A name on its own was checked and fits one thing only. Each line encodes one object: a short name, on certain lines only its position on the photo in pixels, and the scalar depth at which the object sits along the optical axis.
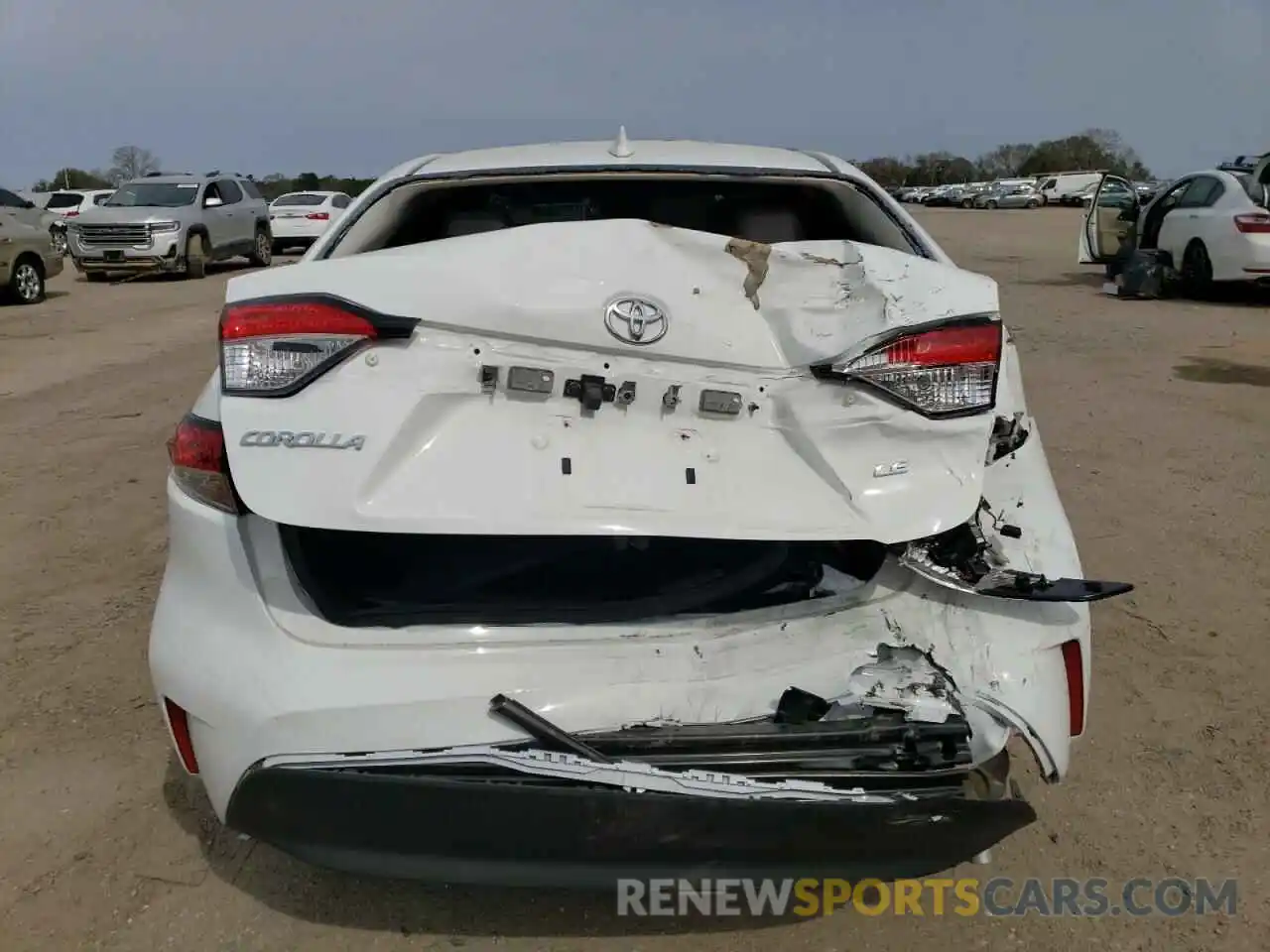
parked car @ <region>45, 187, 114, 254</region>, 28.59
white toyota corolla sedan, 1.88
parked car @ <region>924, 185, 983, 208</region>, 57.91
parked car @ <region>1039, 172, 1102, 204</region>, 55.62
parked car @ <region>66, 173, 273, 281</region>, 18.19
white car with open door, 12.34
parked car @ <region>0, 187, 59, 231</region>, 14.95
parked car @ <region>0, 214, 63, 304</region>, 14.81
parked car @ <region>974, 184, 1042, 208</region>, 54.31
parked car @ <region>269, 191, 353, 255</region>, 24.91
